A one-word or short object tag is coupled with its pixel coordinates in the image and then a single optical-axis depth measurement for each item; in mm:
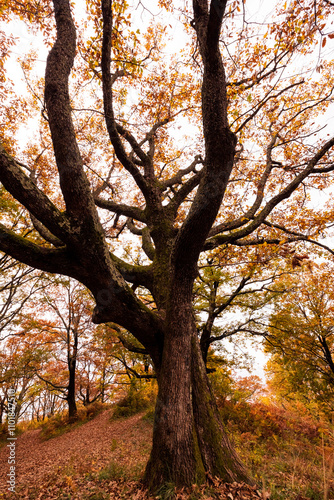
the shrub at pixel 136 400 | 12820
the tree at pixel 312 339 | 9773
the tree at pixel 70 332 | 14273
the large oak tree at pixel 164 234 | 2793
